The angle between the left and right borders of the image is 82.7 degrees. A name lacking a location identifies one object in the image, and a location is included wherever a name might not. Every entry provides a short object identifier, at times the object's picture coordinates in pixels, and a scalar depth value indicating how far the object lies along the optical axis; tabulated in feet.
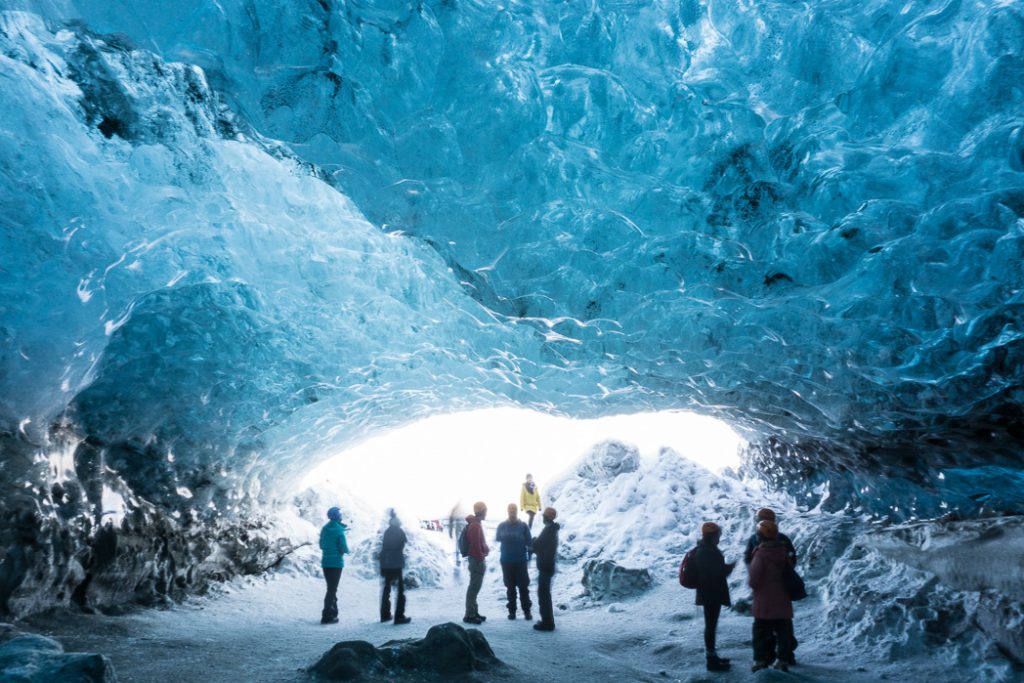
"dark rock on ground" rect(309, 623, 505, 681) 14.60
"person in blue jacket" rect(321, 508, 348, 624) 26.73
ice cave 16.01
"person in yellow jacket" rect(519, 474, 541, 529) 45.09
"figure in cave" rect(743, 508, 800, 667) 18.40
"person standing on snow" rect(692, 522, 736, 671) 19.08
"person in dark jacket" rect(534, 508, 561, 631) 25.25
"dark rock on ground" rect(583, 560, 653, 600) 34.55
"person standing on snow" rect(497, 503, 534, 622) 26.18
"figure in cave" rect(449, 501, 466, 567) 59.98
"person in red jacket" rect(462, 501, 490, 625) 25.58
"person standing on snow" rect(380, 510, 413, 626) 26.14
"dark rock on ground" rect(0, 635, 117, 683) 10.25
